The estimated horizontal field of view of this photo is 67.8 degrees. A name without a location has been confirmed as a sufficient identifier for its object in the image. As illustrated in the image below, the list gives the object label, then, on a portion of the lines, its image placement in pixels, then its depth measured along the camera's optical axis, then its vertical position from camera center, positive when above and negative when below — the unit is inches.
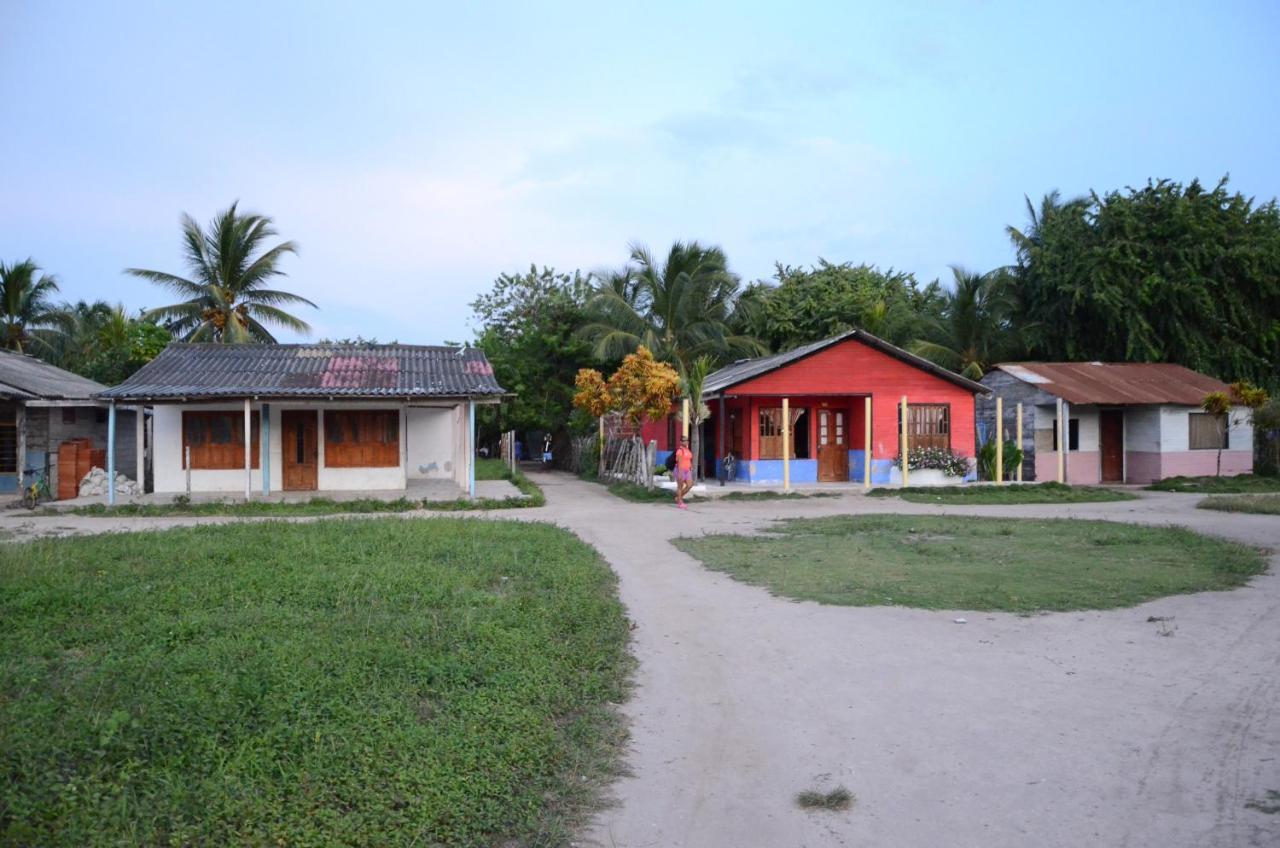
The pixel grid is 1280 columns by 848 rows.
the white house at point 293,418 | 852.6 +19.0
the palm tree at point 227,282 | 1186.0 +199.0
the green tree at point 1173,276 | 1258.6 +207.5
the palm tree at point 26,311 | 1353.3 +197.9
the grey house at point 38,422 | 865.5 +19.4
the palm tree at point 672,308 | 1301.7 +178.1
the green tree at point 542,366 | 1437.0 +107.4
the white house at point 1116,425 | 1090.7 +5.7
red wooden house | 1001.5 +28.4
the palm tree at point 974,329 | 1380.4 +152.0
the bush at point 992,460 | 1043.7 -31.7
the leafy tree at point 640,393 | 932.0 +42.6
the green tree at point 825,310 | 1402.6 +183.5
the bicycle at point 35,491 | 823.1 -44.7
